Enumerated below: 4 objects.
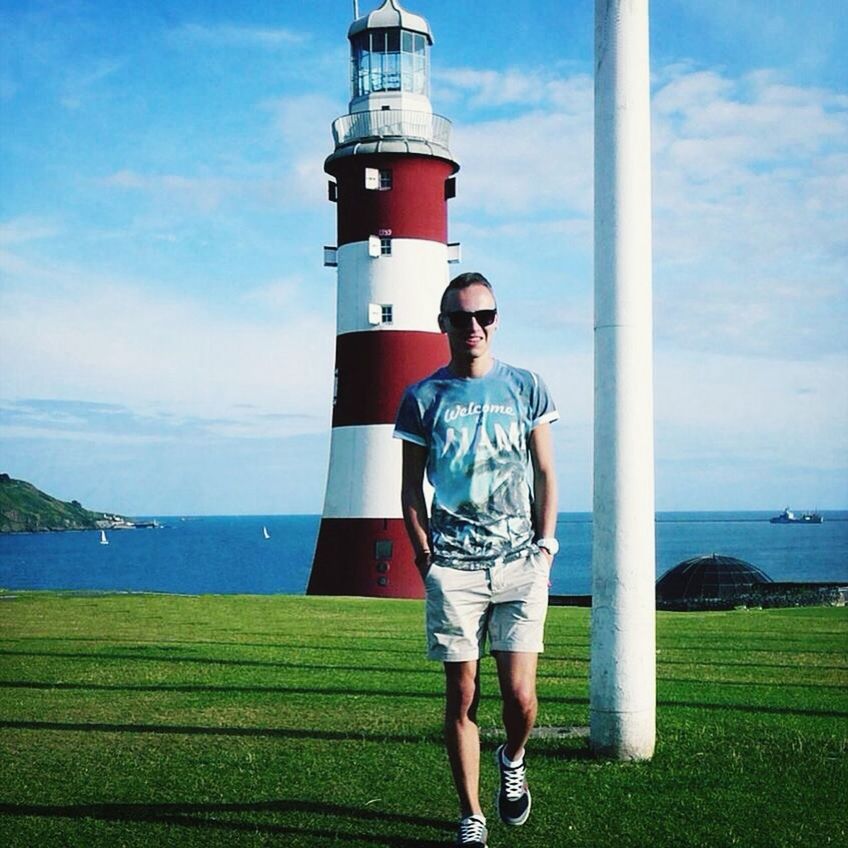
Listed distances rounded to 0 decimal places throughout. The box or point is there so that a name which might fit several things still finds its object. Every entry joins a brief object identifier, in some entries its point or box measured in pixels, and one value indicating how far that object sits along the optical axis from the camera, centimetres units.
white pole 593
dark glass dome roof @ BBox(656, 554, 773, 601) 3075
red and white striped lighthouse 2370
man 460
